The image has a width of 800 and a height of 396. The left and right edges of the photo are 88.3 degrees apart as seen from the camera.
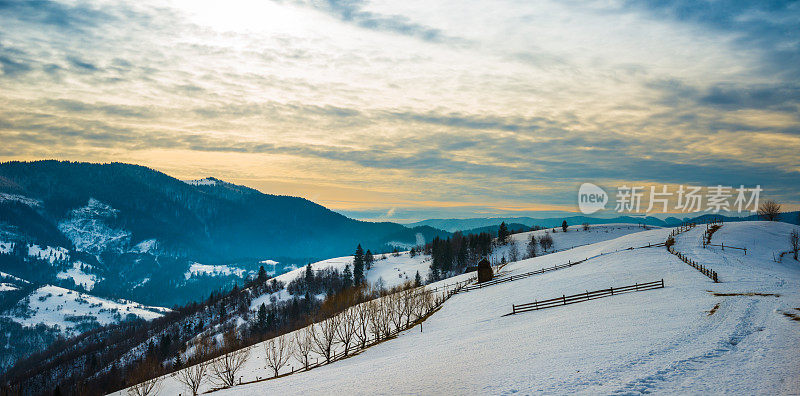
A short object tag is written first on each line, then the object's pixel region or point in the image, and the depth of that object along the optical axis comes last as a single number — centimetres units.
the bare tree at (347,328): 5547
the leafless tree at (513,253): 17810
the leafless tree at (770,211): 15204
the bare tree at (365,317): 5709
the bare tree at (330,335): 5476
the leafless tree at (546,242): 18500
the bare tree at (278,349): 6781
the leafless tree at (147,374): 7566
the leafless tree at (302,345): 5670
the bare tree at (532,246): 17319
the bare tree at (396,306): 6534
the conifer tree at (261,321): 15838
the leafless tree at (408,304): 6681
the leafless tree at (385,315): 6106
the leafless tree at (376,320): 6059
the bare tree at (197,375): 5592
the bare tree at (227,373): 5672
